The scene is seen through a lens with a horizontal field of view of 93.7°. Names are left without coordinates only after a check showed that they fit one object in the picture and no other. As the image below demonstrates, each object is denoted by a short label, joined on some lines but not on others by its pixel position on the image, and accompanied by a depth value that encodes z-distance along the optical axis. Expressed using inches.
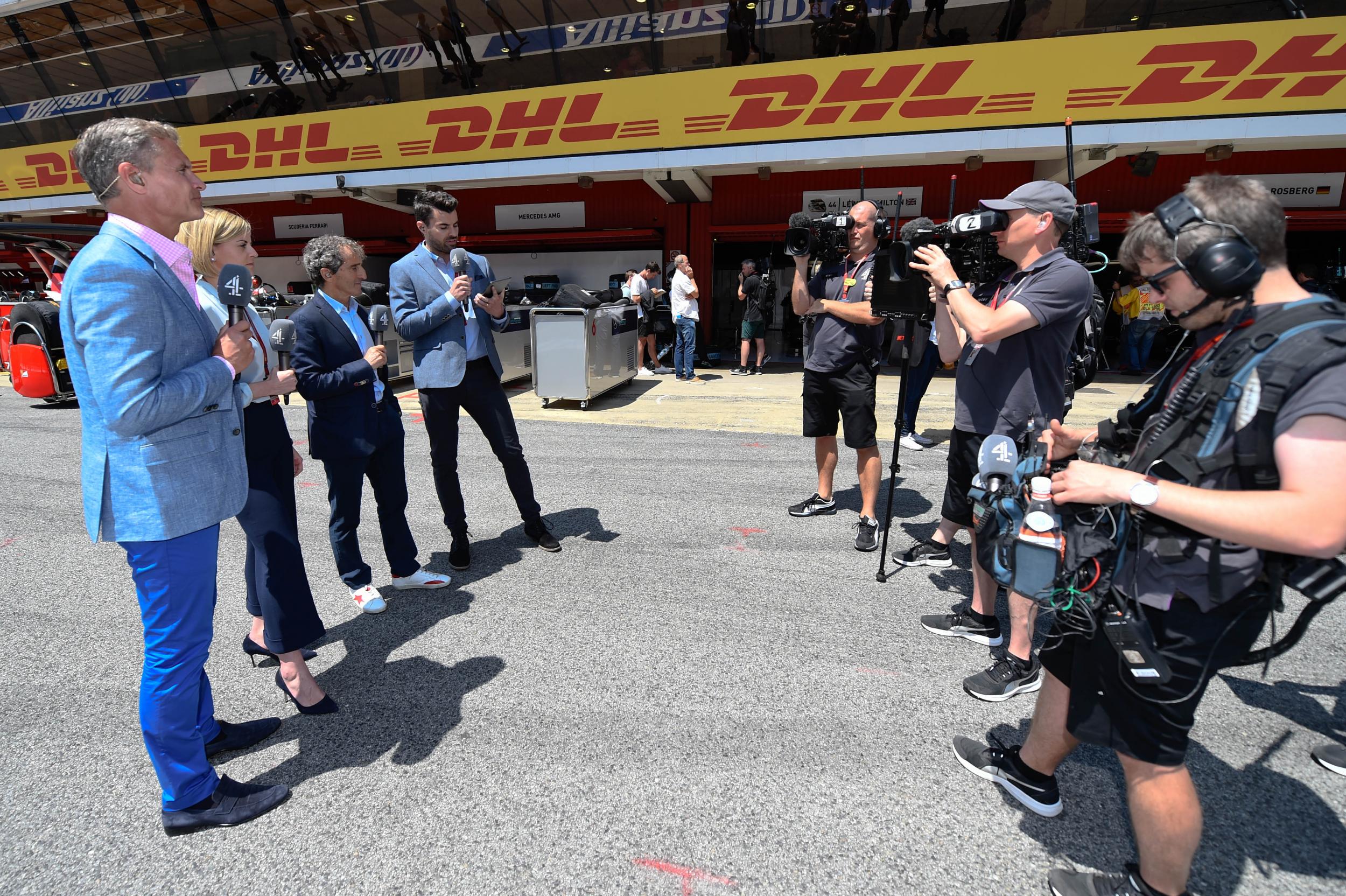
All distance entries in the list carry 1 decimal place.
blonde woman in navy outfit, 87.9
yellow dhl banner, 335.0
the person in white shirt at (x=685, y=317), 390.3
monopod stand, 127.0
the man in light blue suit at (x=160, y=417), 63.2
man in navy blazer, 113.0
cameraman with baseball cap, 92.2
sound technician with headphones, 45.6
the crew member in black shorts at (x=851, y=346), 150.0
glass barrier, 389.4
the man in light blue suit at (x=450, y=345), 134.3
